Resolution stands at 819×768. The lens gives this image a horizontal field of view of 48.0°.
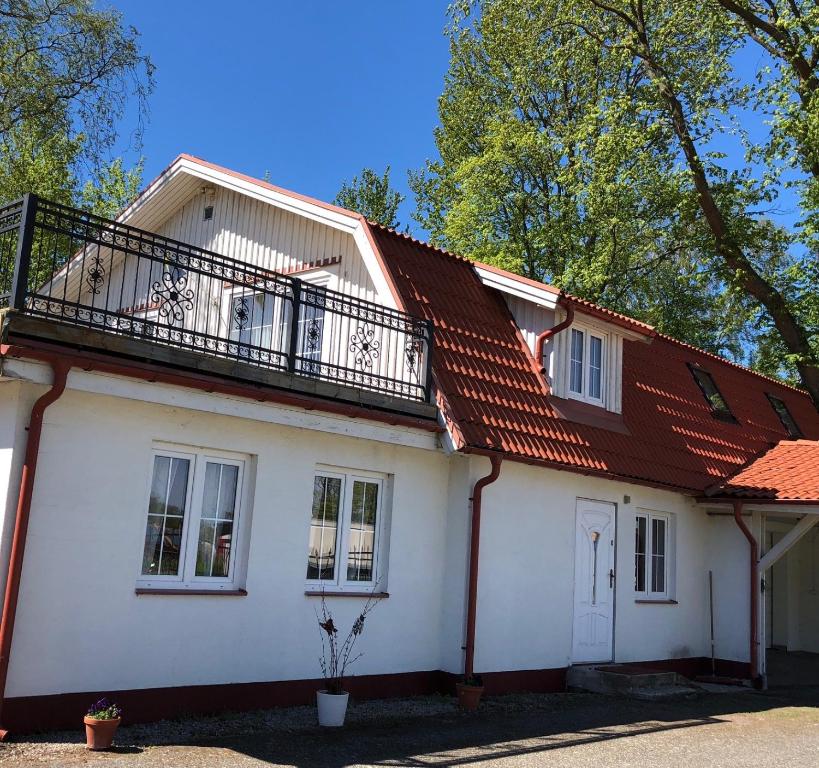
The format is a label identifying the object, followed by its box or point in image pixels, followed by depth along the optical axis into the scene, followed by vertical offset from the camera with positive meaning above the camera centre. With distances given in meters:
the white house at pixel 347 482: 8.24 +1.11
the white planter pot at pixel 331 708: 9.23 -1.34
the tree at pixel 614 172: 20.59 +11.21
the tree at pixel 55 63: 18.78 +9.99
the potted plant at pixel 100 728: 7.56 -1.38
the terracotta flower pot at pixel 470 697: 10.79 -1.35
